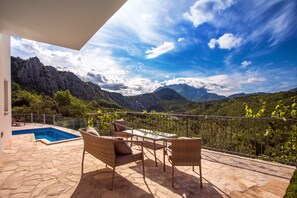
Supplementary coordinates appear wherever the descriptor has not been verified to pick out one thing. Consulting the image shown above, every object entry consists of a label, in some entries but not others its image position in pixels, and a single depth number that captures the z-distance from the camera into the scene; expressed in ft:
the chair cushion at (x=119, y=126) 16.05
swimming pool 30.44
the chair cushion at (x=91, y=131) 10.65
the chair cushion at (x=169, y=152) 9.73
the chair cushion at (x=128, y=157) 8.95
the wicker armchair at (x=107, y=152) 8.77
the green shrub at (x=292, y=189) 4.87
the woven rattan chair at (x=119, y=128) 15.57
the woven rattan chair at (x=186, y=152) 8.98
